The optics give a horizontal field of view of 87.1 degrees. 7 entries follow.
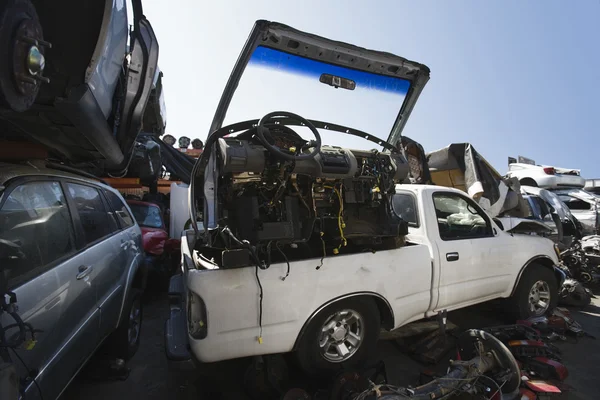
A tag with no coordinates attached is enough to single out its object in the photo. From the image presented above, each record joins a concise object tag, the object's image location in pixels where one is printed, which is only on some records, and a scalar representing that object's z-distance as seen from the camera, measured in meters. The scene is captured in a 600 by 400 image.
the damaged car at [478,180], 5.52
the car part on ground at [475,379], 2.17
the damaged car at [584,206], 9.17
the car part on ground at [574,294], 4.94
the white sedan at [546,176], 9.73
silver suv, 1.70
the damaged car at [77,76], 1.41
